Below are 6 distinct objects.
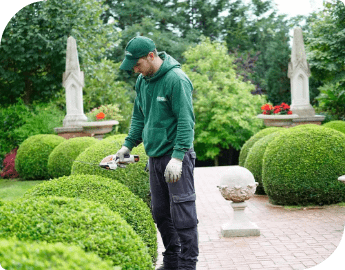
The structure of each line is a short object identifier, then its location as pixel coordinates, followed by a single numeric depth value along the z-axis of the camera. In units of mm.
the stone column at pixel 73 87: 12531
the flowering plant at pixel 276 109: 13289
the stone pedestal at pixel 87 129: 12180
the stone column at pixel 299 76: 13453
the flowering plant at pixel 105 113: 12805
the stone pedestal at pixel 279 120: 13031
